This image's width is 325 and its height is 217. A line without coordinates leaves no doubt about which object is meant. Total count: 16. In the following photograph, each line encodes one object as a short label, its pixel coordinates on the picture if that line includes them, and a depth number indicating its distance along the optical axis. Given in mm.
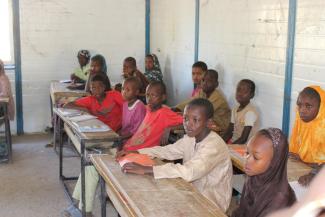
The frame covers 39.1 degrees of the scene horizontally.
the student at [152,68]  6461
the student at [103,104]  4547
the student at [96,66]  6000
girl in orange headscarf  2814
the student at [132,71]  5962
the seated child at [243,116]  4023
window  6656
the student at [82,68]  6717
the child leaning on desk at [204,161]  2322
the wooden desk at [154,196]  1829
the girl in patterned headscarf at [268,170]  1872
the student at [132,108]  3949
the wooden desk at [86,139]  3289
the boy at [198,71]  5055
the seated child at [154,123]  3590
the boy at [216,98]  4641
